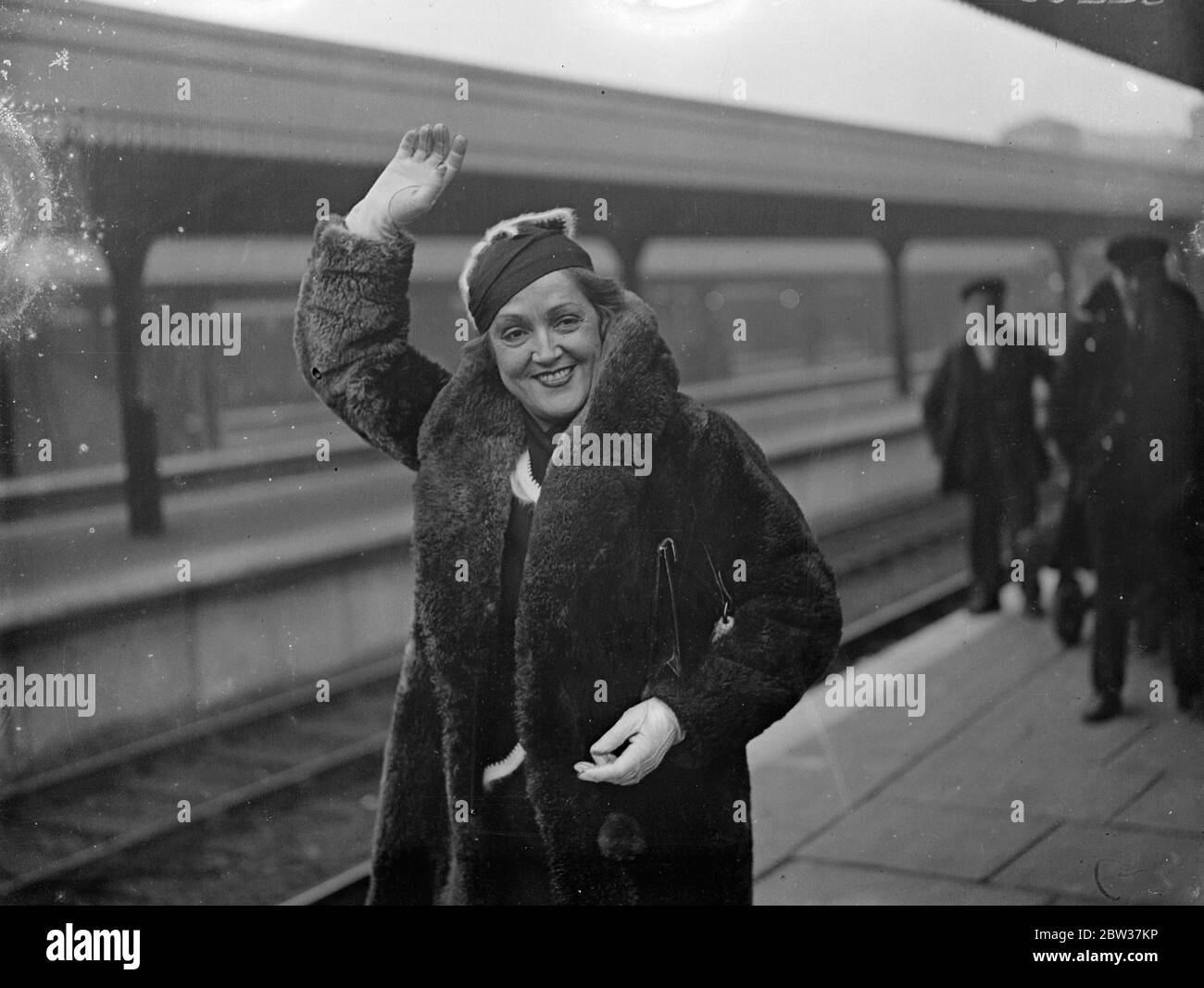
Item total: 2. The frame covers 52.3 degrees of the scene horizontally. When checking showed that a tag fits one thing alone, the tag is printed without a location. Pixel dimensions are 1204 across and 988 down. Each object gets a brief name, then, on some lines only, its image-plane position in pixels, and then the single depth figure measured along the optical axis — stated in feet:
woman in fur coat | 8.22
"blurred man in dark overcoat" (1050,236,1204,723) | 8.46
